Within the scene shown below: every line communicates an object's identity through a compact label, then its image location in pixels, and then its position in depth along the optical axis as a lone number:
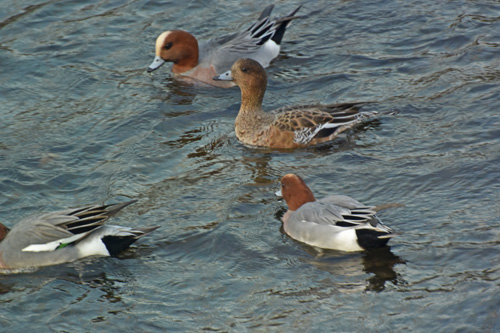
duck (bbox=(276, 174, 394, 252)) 13.09
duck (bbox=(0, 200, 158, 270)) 13.50
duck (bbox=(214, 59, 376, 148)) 17.92
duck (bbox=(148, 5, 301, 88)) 22.11
